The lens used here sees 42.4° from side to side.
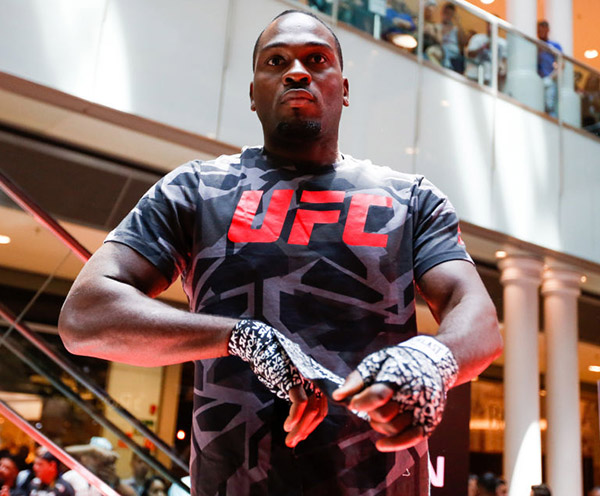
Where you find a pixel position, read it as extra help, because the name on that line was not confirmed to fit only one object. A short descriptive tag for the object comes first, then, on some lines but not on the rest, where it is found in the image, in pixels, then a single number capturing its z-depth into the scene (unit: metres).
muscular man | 0.96
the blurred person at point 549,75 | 9.34
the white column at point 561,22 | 11.27
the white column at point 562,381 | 9.45
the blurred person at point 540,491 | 6.53
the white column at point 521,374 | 9.01
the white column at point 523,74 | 9.05
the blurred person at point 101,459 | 3.62
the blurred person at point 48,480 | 3.99
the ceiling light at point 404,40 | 8.17
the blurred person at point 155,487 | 3.52
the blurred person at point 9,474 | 4.74
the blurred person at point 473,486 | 7.77
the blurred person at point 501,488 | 6.68
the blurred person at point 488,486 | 6.59
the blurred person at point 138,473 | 3.61
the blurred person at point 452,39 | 8.39
